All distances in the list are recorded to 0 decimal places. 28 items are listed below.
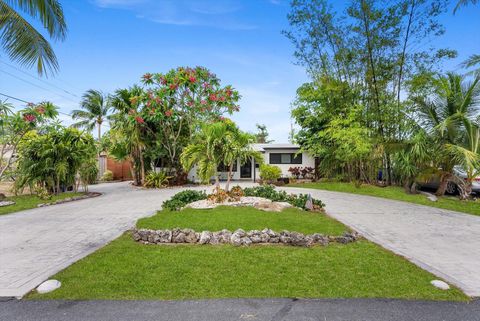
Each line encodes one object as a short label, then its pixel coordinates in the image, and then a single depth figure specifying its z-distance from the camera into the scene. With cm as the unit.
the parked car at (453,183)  975
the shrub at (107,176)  1812
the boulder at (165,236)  451
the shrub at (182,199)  718
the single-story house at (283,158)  1792
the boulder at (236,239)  434
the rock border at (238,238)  437
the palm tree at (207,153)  705
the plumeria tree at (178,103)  1305
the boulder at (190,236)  449
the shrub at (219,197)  713
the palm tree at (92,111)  2325
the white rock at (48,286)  284
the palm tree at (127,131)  1366
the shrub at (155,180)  1355
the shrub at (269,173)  1537
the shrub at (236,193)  747
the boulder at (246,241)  434
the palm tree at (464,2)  631
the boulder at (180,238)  450
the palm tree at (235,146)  719
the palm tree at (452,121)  885
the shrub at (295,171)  1752
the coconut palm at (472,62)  785
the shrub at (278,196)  724
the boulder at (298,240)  431
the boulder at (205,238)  444
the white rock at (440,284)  290
